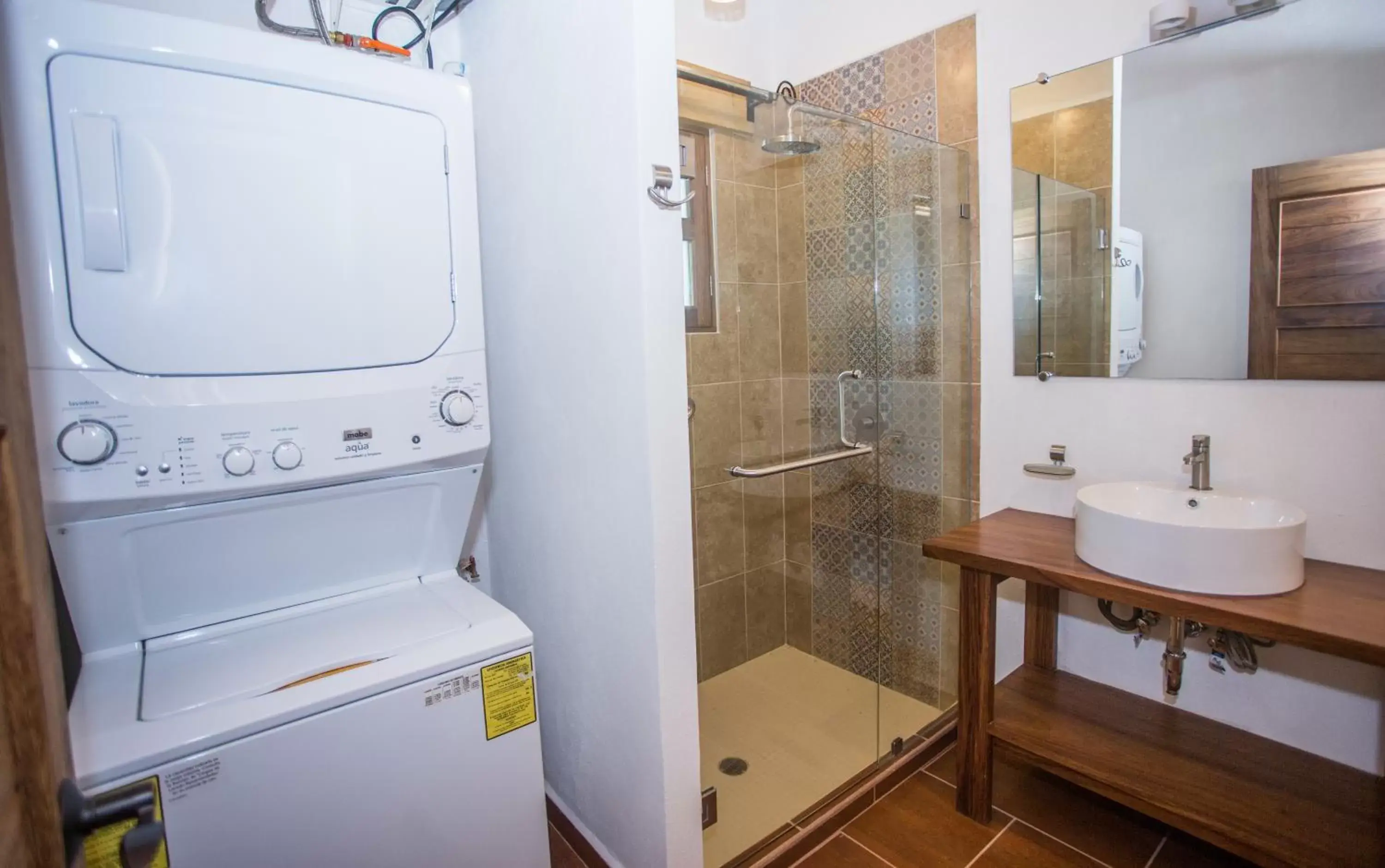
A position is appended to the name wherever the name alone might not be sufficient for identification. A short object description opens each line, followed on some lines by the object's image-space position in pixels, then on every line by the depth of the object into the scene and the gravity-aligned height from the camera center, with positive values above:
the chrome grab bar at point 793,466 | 1.98 -0.29
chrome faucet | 1.59 -0.25
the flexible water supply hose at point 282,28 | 1.45 +0.76
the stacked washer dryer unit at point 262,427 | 1.05 -0.07
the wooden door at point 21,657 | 0.47 -0.19
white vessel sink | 1.30 -0.38
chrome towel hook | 1.23 +0.33
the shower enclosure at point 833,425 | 2.01 -0.18
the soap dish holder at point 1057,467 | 1.86 -0.30
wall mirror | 1.40 +0.34
